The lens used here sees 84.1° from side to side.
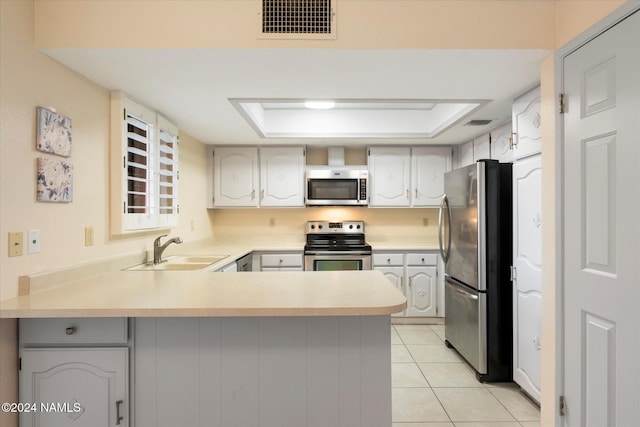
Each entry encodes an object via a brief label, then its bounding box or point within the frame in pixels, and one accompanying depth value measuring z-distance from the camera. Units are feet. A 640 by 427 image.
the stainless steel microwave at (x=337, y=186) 13.29
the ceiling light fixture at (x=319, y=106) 10.87
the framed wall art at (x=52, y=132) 5.35
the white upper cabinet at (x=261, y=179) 13.39
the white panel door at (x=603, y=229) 4.39
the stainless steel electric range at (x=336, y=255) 12.76
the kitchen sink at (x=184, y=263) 8.10
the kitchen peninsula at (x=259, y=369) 4.99
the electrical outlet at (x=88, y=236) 6.43
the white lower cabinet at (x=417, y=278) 12.96
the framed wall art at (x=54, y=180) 5.40
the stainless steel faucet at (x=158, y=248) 8.41
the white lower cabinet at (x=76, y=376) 4.91
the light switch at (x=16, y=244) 4.97
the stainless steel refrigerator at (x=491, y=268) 8.54
